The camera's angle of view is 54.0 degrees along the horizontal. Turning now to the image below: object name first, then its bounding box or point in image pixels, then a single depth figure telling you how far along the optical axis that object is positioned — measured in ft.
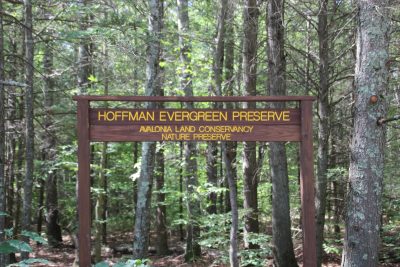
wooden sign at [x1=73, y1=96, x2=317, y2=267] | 15.39
